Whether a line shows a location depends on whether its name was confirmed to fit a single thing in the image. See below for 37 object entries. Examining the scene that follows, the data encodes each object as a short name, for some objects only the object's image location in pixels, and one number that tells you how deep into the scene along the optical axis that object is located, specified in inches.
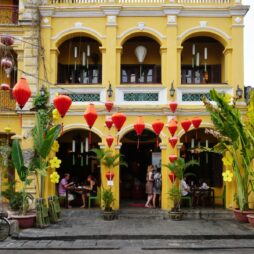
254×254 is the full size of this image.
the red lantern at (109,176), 595.8
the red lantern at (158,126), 520.4
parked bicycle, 458.9
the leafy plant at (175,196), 574.9
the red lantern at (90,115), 465.7
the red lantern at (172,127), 542.4
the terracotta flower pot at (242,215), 558.9
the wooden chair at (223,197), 651.5
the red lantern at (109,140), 575.8
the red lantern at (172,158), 587.7
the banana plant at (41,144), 529.3
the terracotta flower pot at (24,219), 513.7
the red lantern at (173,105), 557.4
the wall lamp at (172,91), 621.3
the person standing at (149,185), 637.3
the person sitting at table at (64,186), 646.5
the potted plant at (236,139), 542.6
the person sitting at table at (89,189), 645.4
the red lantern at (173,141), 579.2
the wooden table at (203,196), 639.8
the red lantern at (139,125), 506.9
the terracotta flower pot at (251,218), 528.5
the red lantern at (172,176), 593.6
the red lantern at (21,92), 388.2
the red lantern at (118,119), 494.4
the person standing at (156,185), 637.9
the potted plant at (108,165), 579.2
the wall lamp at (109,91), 624.1
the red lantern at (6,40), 445.7
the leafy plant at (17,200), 529.6
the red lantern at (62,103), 420.5
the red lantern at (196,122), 538.9
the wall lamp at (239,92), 617.6
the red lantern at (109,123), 543.6
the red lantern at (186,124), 542.3
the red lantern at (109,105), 529.6
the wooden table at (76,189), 643.5
